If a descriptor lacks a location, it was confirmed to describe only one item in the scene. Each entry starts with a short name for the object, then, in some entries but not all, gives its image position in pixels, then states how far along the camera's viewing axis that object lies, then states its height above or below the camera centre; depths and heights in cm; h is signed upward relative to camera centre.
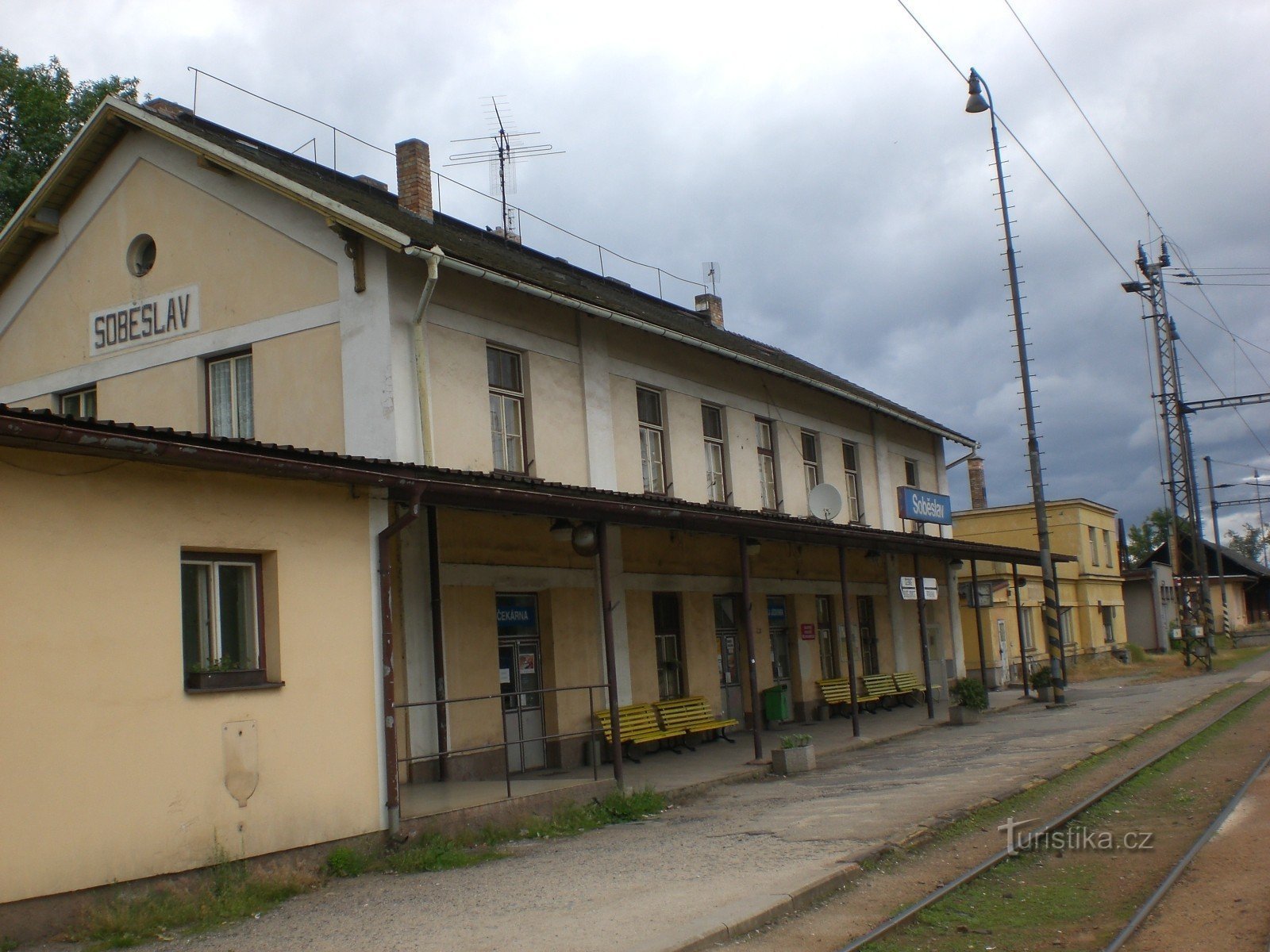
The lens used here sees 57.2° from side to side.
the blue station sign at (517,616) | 1475 +19
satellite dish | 2141 +200
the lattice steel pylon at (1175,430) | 3662 +491
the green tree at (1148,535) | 10988 +517
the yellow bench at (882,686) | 2391 -164
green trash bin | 2086 -163
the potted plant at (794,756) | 1492 -183
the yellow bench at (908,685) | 2519 -173
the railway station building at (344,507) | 790 +121
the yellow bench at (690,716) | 1694 -143
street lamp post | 2411 +194
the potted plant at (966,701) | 2075 -182
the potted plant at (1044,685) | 2443 -187
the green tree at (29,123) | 2277 +1085
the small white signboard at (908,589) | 1917 +27
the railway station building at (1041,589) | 3391 +23
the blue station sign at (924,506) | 2395 +205
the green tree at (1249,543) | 13400 +484
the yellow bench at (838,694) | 2259 -165
